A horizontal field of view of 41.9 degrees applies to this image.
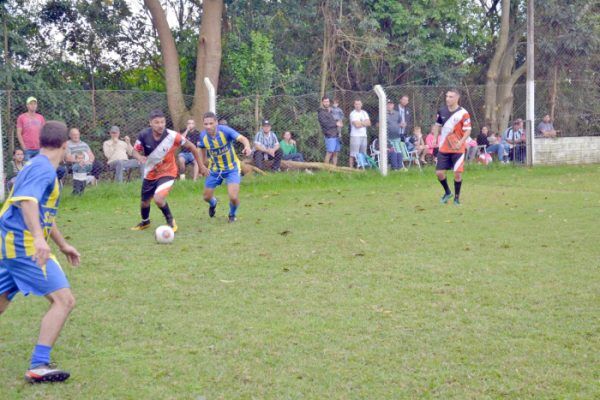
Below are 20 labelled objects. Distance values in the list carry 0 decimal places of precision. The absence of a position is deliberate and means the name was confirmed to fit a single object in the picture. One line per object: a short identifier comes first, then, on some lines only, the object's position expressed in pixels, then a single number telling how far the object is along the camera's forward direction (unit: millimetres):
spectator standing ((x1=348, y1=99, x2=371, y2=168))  18453
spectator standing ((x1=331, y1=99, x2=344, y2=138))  18359
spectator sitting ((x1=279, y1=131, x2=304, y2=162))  18562
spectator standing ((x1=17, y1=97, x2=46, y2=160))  14336
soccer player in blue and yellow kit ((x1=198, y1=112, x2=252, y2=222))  11602
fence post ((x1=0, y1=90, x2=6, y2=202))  14539
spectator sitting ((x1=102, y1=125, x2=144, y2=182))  16531
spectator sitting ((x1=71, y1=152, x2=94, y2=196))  15414
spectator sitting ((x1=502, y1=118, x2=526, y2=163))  20938
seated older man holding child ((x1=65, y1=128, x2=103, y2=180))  15602
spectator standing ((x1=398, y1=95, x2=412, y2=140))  19139
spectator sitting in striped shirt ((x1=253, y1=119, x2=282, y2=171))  17641
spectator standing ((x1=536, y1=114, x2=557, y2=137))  21391
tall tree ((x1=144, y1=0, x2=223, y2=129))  19953
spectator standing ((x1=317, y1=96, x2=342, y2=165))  18109
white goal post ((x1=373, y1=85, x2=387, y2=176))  18328
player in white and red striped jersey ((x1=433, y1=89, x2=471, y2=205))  13344
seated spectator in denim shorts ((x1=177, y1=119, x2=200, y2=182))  16844
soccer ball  9758
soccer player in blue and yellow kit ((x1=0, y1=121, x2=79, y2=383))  4859
